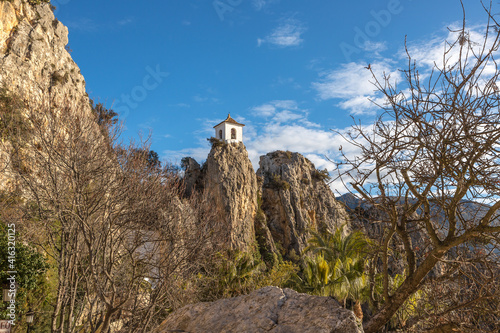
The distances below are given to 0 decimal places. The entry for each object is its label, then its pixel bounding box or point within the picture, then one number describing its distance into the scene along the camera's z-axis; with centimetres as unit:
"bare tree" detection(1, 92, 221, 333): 486
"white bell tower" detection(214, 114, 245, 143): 4222
